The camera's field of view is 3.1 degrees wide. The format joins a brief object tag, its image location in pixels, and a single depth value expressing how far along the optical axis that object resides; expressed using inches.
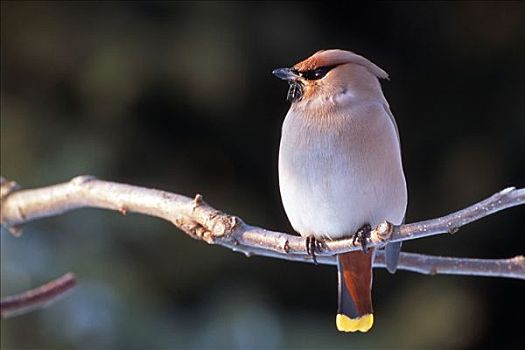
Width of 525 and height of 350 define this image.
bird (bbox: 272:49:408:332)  213.5
